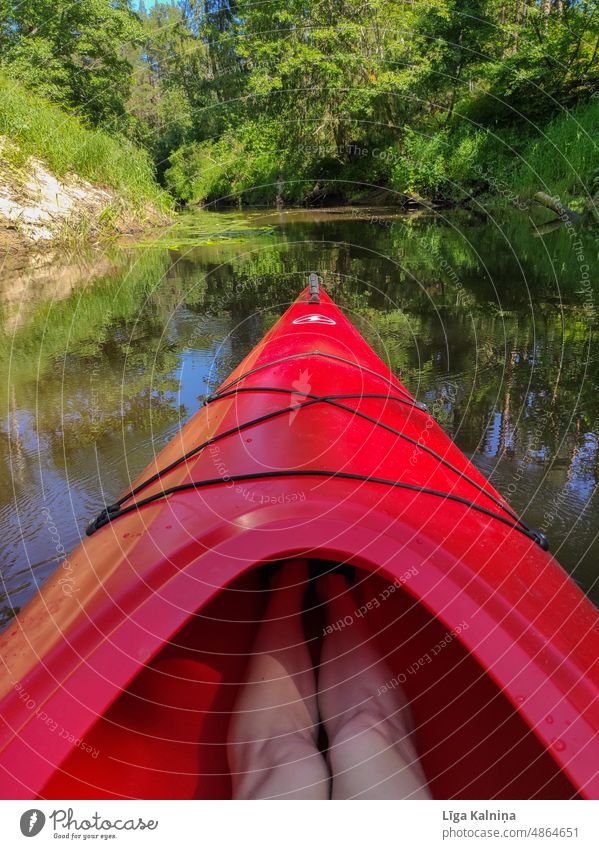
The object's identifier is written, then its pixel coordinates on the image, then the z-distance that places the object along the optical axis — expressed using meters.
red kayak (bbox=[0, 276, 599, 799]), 0.91
